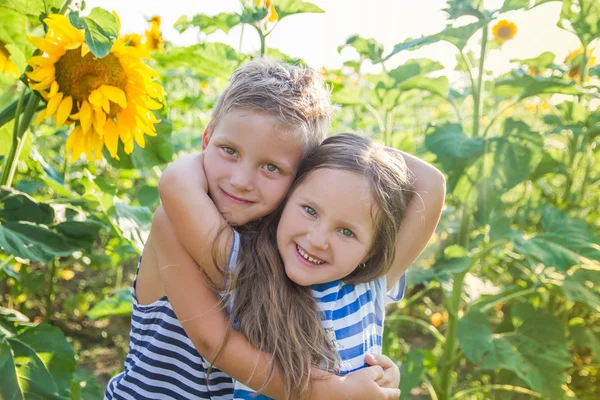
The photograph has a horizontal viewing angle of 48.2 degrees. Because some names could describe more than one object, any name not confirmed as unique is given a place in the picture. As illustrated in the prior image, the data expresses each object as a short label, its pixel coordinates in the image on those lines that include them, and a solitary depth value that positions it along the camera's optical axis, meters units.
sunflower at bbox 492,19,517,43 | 2.44
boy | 1.02
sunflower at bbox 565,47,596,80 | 2.05
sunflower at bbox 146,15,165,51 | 2.45
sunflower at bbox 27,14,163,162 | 1.24
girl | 0.97
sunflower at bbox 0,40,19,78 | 1.34
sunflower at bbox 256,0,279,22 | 1.52
